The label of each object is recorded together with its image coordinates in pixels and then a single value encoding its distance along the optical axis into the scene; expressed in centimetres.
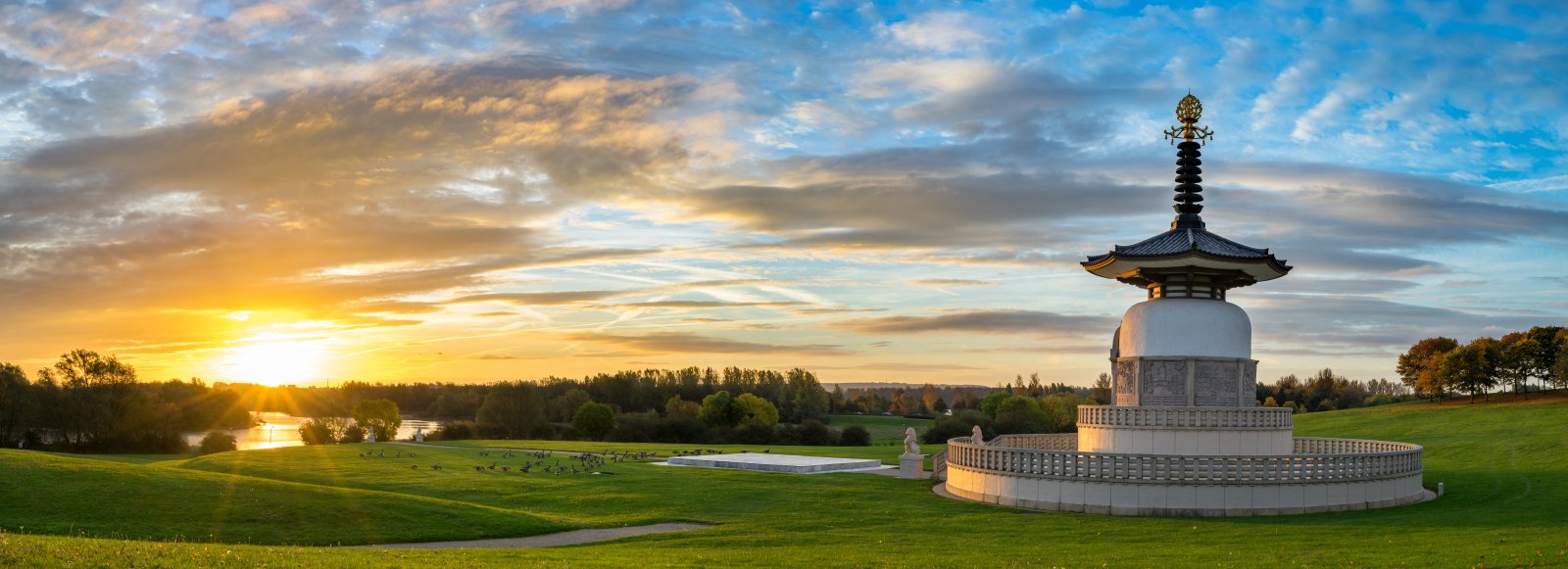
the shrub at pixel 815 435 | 8788
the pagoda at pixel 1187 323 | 3928
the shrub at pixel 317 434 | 8938
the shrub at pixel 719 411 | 10400
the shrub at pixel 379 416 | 9100
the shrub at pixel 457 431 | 8869
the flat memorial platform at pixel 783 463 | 4647
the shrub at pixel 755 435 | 8969
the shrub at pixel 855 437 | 8681
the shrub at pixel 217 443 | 8912
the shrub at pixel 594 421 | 9356
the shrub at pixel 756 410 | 10444
